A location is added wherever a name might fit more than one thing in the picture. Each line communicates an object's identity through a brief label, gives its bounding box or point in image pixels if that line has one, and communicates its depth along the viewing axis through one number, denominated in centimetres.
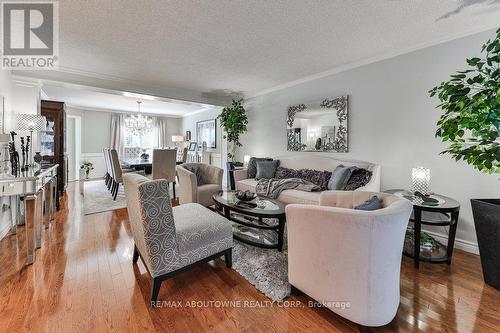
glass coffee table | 231
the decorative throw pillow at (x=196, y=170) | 393
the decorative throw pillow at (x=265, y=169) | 413
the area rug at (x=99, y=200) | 393
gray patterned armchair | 156
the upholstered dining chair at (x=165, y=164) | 450
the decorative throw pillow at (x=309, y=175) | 342
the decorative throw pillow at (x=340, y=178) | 308
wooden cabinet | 429
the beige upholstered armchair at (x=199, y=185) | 348
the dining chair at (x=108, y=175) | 511
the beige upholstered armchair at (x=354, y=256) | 122
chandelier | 655
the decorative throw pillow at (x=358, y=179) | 301
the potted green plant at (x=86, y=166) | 693
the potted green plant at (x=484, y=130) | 147
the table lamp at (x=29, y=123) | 297
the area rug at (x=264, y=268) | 174
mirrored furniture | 202
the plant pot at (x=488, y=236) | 177
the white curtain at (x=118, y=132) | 762
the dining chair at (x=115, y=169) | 456
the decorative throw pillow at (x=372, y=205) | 144
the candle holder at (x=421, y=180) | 235
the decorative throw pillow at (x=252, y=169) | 437
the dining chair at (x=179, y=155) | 816
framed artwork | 679
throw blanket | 331
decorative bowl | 268
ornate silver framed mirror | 352
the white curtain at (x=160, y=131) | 856
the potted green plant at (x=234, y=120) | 511
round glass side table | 205
